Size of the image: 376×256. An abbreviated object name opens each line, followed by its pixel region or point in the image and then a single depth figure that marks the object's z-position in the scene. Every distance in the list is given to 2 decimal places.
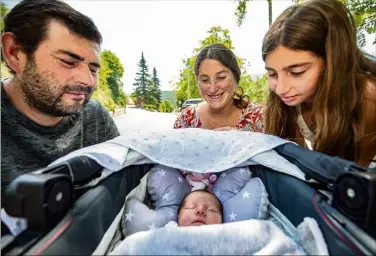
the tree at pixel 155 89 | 49.22
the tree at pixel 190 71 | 8.69
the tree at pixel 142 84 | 48.59
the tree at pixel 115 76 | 34.09
